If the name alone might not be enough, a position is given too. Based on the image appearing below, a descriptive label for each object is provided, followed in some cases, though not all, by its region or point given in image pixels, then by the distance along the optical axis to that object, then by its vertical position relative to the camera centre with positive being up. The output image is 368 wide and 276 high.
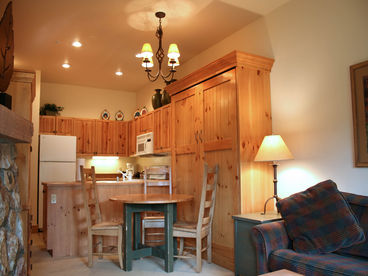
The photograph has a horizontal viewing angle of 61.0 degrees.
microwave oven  5.71 +0.36
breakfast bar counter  4.00 -0.71
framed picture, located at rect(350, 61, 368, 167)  2.61 +0.43
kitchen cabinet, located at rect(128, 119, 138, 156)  6.70 +0.58
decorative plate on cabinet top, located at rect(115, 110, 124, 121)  7.23 +1.09
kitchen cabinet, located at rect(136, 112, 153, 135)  5.86 +0.77
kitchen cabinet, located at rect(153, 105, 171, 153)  5.18 +0.58
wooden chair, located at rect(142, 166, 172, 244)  3.88 -0.31
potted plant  6.28 +1.10
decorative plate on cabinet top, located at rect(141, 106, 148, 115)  6.48 +1.07
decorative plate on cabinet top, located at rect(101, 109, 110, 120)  7.05 +1.09
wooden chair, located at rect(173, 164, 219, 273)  3.28 -0.69
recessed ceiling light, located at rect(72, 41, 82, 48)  4.42 +1.71
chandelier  3.32 +1.15
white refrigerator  5.69 +0.07
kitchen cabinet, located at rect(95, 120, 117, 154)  6.73 +0.56
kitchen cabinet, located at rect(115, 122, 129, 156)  6.94 +0.55
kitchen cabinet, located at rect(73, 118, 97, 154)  6.48 +0.60
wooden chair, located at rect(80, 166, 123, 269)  3.49 -0.73
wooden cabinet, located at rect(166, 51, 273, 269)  3.27 +0.31
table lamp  2.92 +0.10
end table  2.79 -0.74
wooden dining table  3.29 -0.64
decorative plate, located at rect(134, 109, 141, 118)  6.77 +1.07
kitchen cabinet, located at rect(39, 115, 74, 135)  6.14 +0.77
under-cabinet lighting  6.90 +0.13
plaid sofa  2.03 -0.68
